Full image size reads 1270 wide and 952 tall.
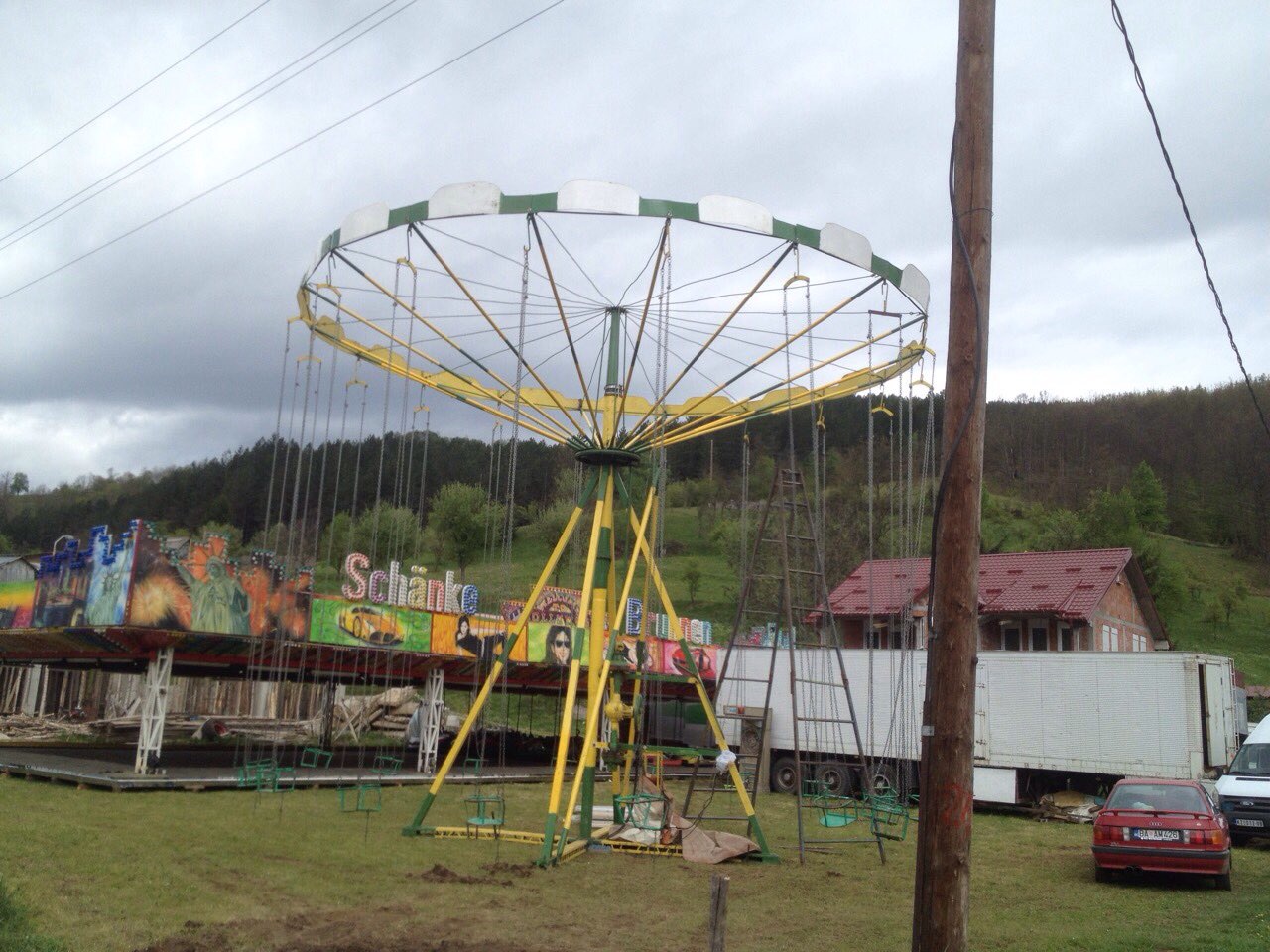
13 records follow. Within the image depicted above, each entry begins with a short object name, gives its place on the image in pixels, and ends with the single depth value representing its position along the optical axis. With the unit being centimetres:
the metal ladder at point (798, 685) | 1512
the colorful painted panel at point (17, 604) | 2479
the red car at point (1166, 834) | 1307
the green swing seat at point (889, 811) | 1506
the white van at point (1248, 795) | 1783
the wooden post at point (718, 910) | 592
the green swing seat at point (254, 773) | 1867
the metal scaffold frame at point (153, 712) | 2161
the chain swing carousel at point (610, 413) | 1292
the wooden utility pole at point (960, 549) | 614
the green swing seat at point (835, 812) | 1579
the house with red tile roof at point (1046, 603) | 3466
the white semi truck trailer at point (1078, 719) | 2038
